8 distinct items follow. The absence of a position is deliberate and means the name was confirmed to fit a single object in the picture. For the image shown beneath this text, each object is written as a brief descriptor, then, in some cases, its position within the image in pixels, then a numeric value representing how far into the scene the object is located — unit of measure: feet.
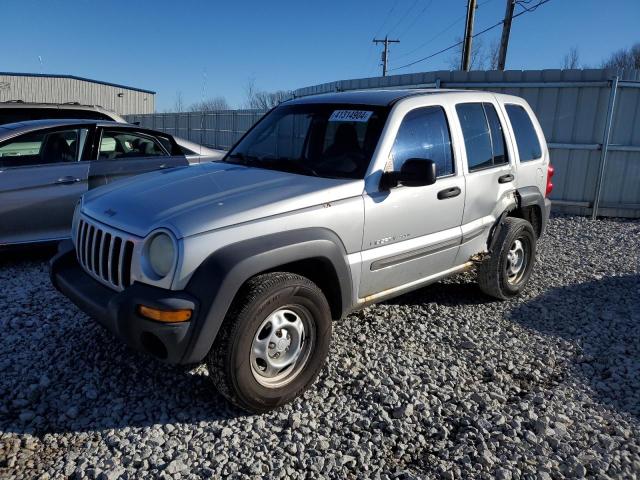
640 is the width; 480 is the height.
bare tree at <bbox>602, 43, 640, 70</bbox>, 164.03
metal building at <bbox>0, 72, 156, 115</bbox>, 132.87
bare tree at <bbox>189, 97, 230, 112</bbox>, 143.02
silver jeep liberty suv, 9.13
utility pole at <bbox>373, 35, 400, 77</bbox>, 148.87
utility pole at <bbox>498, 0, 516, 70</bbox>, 62.54
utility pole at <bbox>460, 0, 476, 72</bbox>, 66.33
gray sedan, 17.54
